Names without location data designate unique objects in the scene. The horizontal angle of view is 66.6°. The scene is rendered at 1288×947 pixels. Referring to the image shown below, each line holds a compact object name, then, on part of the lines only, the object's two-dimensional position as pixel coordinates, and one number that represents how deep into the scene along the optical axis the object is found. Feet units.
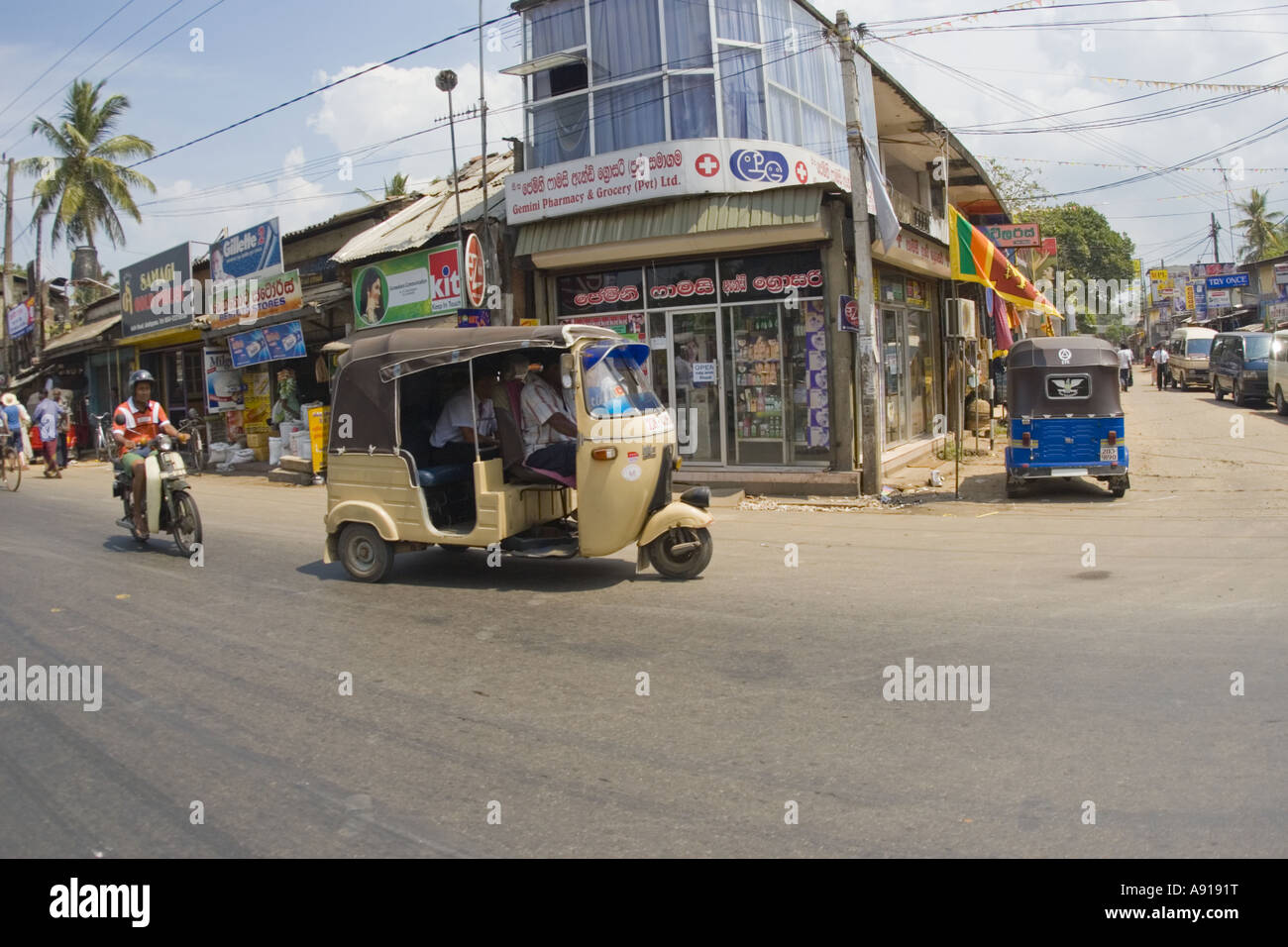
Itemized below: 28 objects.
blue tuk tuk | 41.42
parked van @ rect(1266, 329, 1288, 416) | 76.64
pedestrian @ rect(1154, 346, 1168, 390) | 121.60
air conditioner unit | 70.64
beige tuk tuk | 26.03
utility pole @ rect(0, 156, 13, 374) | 110.63
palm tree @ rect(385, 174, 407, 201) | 113.80
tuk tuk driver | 26.99
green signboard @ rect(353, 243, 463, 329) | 55.98
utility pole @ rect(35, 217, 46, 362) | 104.53
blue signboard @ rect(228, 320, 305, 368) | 65.62
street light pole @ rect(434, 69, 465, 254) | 58.23
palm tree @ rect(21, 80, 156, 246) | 108.17
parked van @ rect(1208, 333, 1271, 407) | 83.71
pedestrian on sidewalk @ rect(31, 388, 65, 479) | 66.18
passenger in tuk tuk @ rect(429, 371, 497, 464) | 28.35
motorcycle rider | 33.83
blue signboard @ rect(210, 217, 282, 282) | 67.51
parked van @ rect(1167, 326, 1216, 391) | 110.42
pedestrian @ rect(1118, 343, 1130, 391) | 101.21
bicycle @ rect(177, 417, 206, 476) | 39.58
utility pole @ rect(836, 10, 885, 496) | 43.47
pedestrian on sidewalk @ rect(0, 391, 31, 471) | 59.52
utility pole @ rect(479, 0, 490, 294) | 55.11
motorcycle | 33.40
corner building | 47.37
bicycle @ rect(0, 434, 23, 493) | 57.41
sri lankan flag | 48.60
